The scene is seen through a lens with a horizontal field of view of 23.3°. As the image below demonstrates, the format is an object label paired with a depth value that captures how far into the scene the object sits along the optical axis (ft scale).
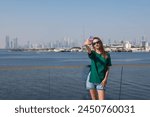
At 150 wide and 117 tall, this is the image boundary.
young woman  16.94
